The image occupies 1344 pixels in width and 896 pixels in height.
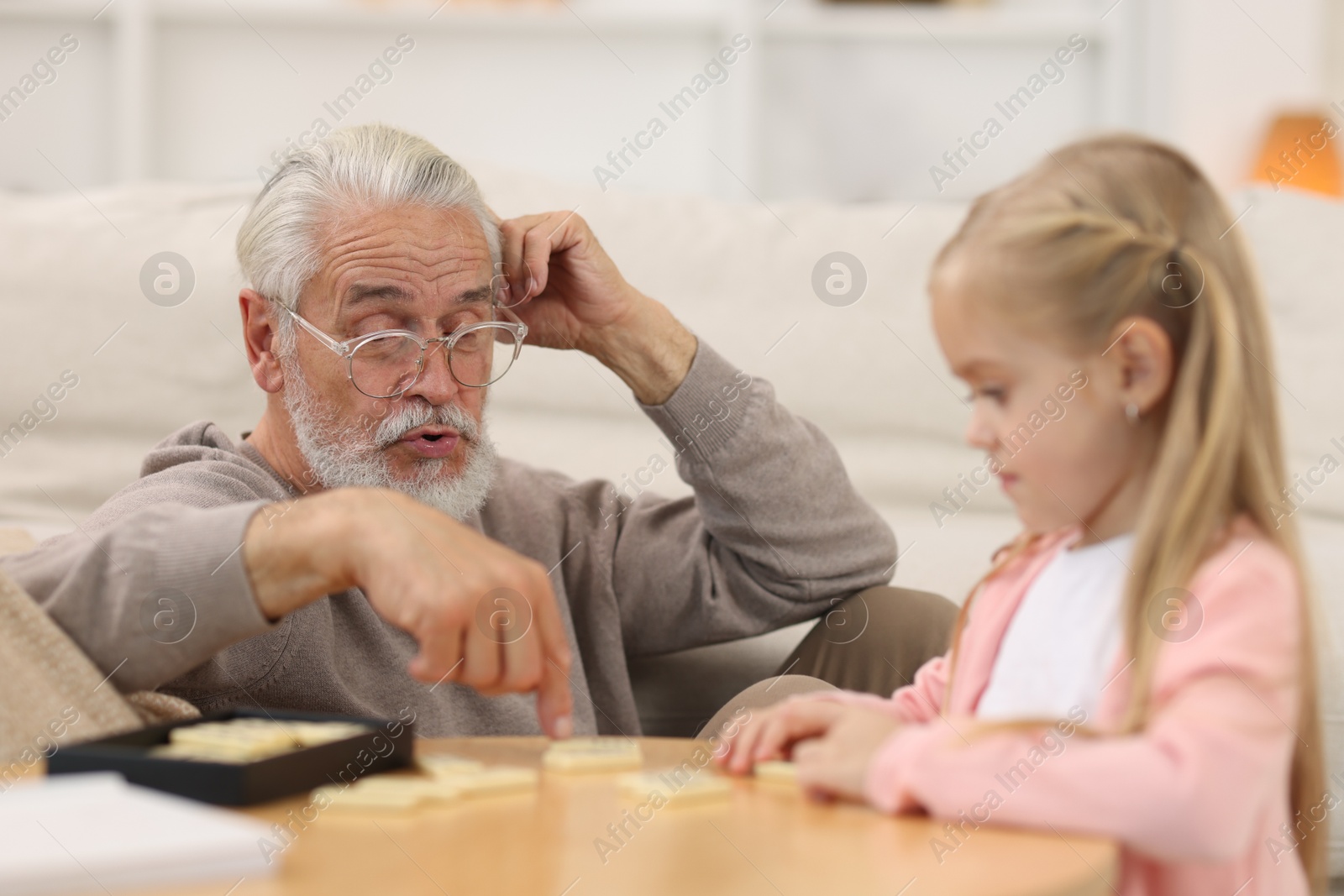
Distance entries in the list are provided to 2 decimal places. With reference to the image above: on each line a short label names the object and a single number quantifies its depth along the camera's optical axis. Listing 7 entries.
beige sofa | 3.01
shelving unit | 4.21
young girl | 2.21
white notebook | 2.17
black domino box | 2.27
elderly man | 2.40
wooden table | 2.19
